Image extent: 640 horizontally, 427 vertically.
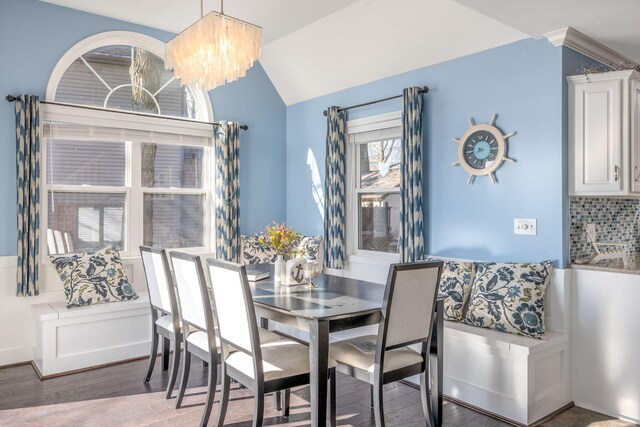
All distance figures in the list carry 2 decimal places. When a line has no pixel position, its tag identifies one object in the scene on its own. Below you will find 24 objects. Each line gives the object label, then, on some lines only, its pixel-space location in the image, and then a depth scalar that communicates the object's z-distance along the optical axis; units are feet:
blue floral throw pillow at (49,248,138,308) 12.62
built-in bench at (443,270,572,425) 9.38
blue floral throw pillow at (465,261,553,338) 9.96
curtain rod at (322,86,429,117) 13.00
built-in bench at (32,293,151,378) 11.84
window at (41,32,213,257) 13.67
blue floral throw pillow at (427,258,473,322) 11.05
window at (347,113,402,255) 14.58
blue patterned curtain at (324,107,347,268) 15.53
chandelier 9.20
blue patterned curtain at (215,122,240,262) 15.97
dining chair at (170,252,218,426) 8.98
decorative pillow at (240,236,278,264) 16.44
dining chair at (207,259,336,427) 7.67
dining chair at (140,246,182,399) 10.42
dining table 7.52
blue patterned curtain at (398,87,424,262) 12.95
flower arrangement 10.30
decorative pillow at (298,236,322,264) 16.22
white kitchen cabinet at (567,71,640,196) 10.22
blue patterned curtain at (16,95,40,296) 12.41
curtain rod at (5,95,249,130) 12.40
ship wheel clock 11.36
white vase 10.55
